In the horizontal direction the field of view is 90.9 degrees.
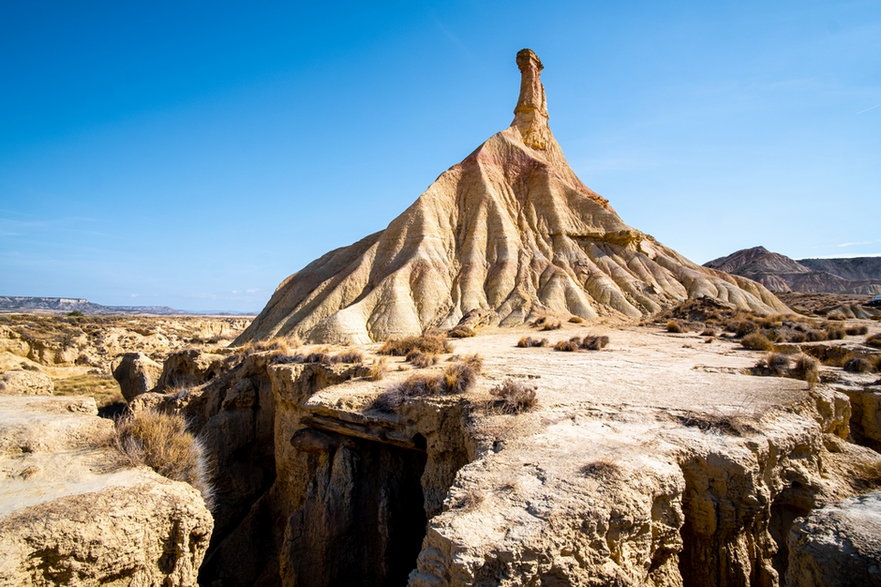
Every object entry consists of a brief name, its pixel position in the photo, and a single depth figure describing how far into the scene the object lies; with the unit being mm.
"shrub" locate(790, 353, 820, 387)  10577
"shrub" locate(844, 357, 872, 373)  11320
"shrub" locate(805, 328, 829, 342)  18297
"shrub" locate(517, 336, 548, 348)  17823
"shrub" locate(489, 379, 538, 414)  7734
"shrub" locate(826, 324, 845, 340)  18419
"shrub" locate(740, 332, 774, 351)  15769
